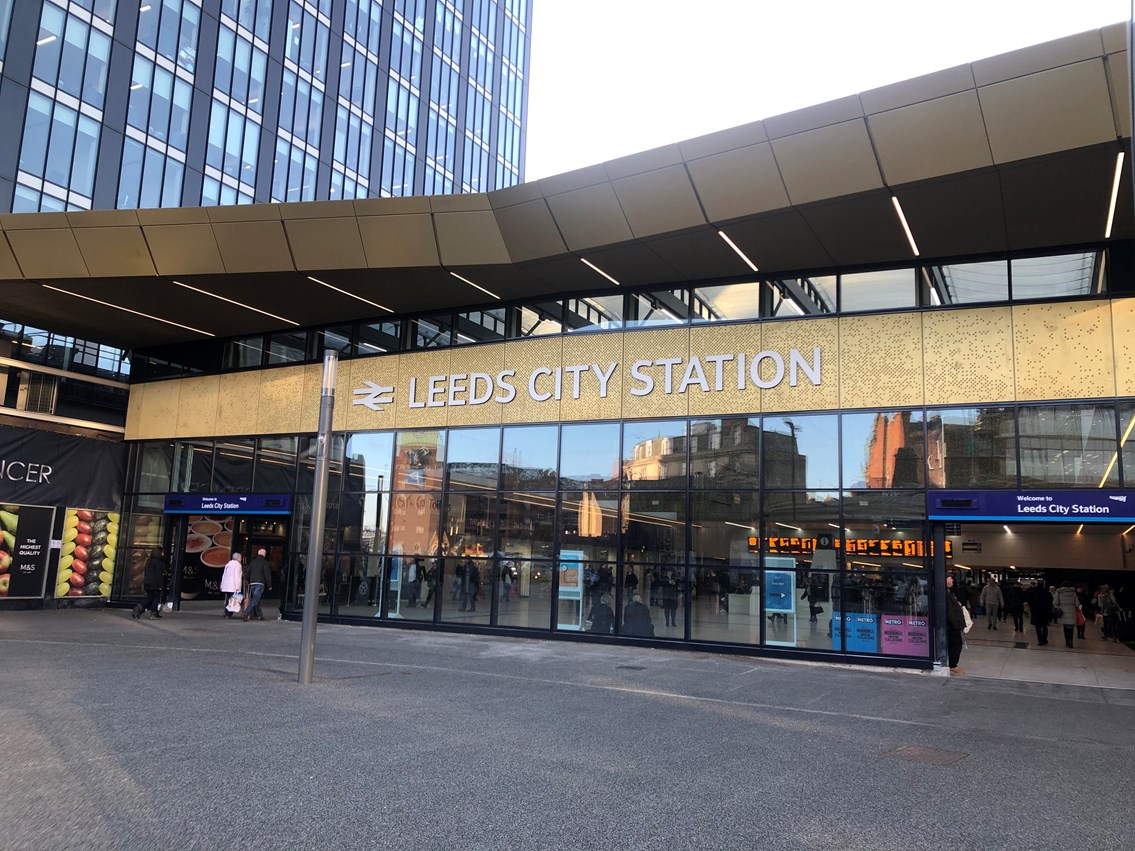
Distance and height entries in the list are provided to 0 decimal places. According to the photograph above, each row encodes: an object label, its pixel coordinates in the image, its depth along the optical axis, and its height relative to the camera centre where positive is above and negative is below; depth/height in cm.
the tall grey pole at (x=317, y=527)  1055 +24
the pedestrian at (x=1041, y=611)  1991 -91
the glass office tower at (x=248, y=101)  2914 +2006
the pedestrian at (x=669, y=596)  1606 -70
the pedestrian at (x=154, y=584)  1922 -103
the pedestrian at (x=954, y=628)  1387 -96
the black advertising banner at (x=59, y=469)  2088 +173
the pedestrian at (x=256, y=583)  1955 -92
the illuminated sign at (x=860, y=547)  1430 +33
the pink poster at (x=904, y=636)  1418 -115
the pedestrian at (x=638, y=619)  1634 -120
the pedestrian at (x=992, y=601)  2523 -89
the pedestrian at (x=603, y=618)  1662 -122
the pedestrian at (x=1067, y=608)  1911 -79
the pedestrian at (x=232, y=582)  2002 -95
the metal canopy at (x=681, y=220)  1124 +568
